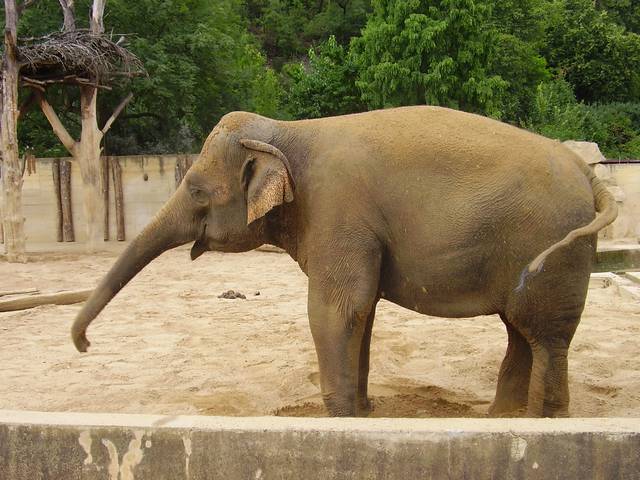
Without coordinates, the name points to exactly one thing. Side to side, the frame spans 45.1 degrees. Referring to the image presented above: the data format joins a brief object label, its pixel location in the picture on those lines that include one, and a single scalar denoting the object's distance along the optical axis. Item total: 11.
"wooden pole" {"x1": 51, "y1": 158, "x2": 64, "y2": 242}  15.91
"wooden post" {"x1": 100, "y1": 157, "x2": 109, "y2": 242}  16.10
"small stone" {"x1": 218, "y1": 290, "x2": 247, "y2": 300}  9.00
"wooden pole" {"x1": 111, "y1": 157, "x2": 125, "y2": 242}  16.16
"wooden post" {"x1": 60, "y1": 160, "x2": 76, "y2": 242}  15.88
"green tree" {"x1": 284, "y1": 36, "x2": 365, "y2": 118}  21.56
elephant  3.66
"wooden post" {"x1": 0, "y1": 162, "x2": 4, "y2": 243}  15.59
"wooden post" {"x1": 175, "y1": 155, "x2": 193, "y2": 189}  16.17
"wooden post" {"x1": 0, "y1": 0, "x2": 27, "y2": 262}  13.12
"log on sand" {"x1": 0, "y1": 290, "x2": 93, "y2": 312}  8.13
